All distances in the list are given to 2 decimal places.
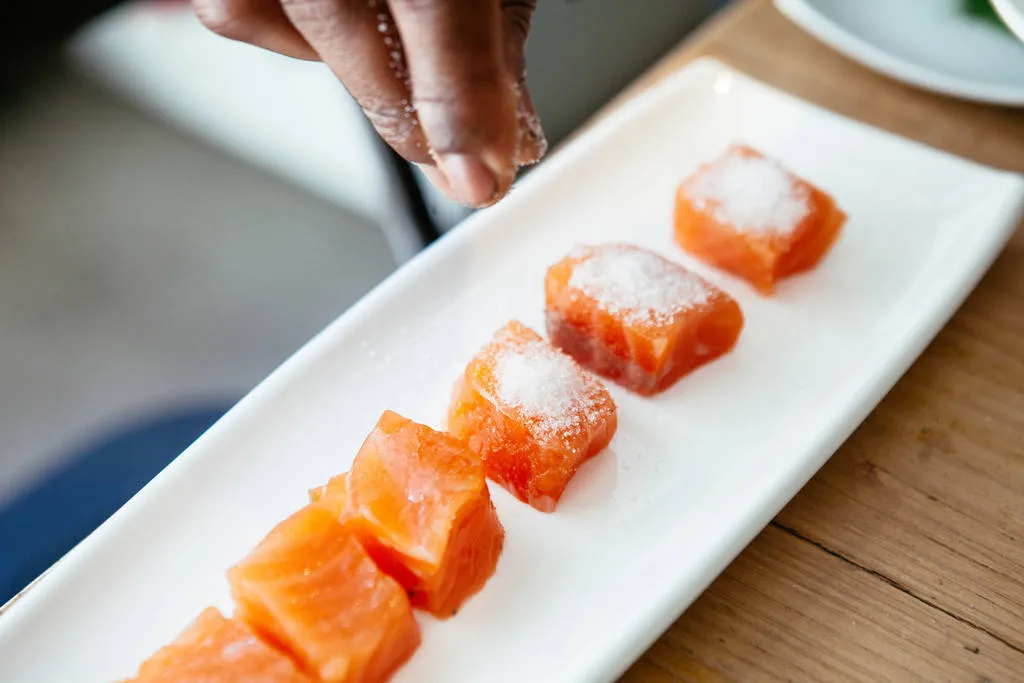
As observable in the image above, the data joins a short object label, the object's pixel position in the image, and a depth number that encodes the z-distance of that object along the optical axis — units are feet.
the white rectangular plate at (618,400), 1.06
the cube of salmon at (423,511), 1.05
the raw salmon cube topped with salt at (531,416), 1.10
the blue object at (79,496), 1.41
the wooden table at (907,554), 1.05
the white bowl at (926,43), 1.35
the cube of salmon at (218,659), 1.00
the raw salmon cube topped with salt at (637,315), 1.16
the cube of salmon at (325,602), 1.01
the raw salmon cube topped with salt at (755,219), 1.21
